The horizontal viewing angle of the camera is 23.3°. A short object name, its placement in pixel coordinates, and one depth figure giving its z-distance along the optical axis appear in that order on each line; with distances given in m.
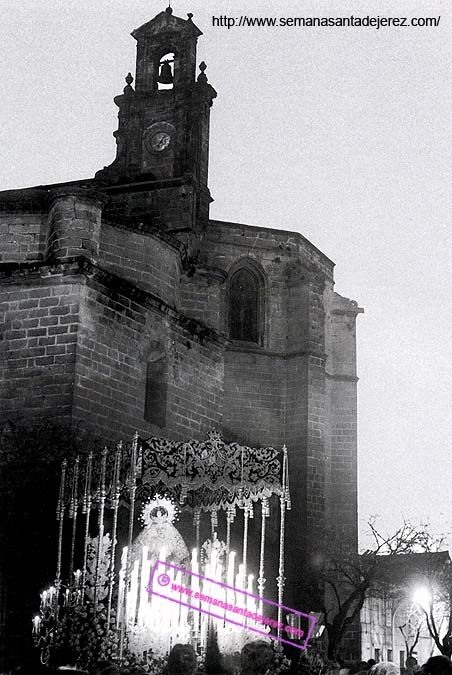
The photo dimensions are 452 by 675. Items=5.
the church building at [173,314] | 20.19
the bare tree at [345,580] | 25.11
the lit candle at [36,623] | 16.23
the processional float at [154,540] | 14.04
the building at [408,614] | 34.59
